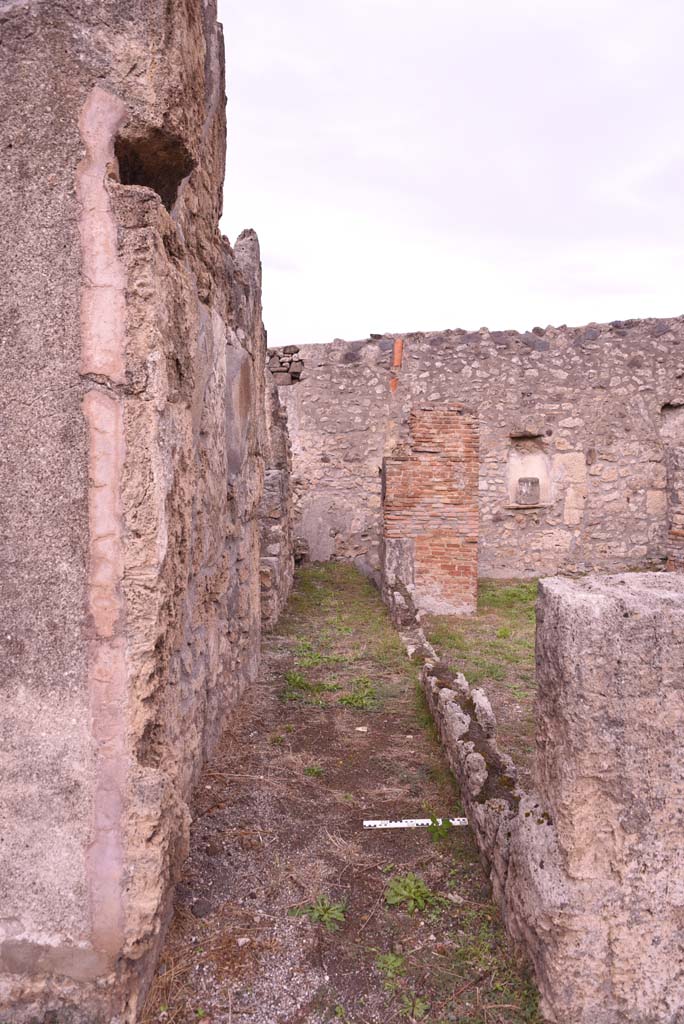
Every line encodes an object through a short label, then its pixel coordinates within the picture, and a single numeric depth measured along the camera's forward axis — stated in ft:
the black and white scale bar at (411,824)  9.55
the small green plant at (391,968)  6.63
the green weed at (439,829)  9.32
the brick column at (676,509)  27.50
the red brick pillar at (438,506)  25.90
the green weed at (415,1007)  6.23
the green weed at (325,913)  7.52
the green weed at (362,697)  14.29
